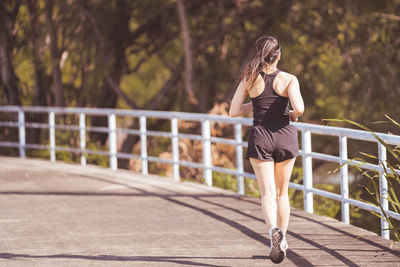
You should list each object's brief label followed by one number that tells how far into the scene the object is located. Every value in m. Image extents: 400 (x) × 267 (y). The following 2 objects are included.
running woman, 14.37
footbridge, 15.67
